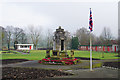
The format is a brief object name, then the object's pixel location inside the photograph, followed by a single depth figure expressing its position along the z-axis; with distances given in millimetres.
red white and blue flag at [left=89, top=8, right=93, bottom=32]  10445
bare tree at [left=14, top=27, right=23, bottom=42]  67625
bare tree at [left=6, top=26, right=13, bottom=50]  64188
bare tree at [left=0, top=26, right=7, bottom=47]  57416
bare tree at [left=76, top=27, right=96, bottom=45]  69312
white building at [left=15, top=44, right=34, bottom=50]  63188
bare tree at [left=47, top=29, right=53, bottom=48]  69562
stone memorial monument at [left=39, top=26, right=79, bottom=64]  14852
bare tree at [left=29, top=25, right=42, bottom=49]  68619
